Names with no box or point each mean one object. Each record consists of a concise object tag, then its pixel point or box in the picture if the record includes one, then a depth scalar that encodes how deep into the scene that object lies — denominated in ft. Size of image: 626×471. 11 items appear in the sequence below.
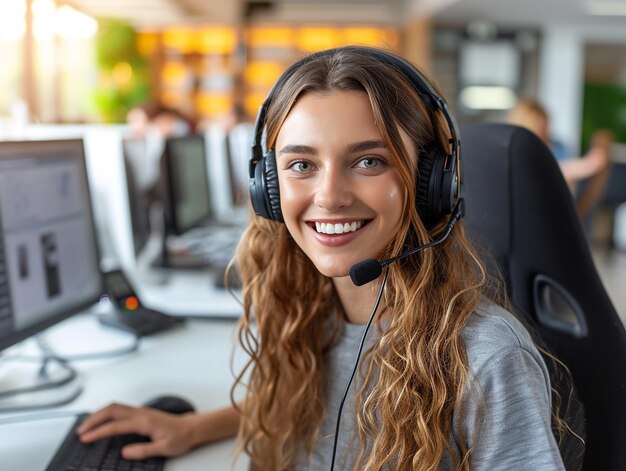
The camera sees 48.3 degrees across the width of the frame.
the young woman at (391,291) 2.68
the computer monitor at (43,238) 3.98
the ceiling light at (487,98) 29.55
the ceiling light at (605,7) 24.13
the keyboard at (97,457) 3.23
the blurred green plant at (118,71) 21.83
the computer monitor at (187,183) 7.47
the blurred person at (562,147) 14.52
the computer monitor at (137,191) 6.79
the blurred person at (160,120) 17.03
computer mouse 3.88
